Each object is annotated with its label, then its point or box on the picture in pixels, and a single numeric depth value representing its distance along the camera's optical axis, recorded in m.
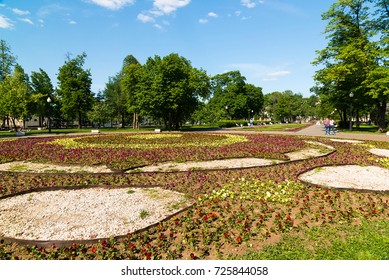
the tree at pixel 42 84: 62.21
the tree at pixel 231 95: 84.50
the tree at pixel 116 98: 61.72
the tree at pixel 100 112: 59.19
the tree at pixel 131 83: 51.81
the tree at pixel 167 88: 42.97
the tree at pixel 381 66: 28.49
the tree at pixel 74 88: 58.31
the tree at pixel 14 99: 37.62
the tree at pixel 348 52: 32.81
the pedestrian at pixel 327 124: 30.17
